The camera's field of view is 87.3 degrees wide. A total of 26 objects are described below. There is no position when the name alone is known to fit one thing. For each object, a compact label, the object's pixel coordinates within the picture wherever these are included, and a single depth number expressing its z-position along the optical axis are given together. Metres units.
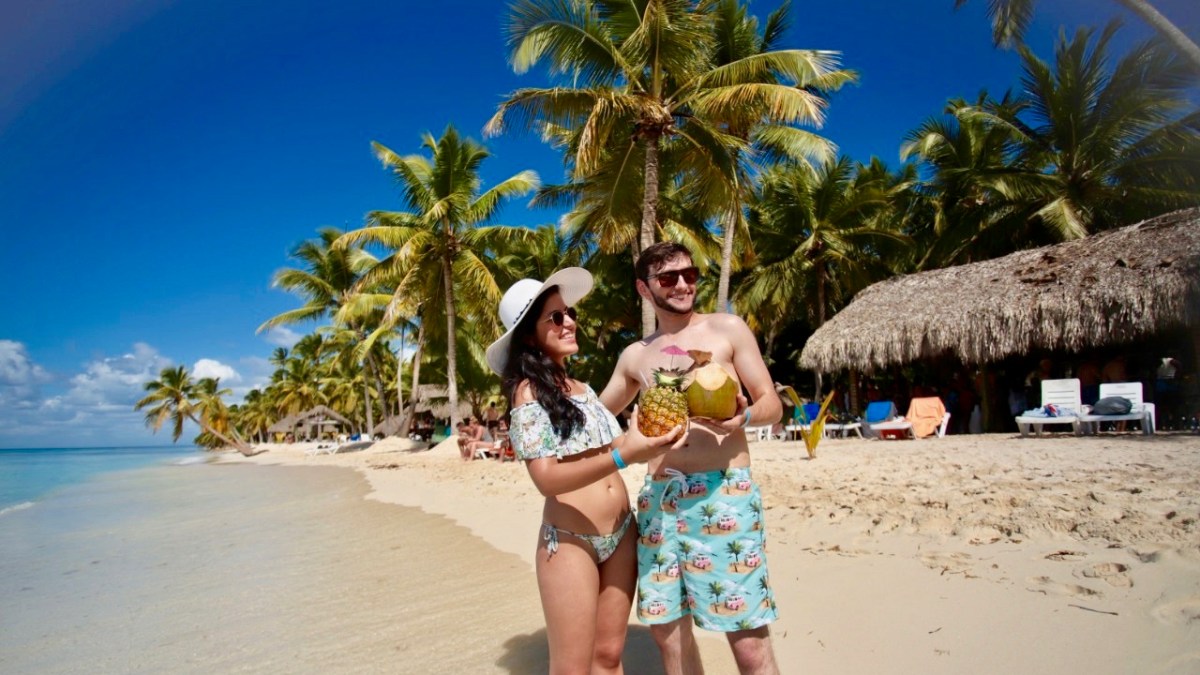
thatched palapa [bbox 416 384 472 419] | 33.88
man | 1.85
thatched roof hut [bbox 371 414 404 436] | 30.14
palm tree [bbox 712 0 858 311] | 15.06
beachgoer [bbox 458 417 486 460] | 15.24
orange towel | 11.91
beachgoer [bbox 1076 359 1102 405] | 12.06
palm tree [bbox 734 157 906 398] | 19.81
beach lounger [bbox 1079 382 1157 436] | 9.32
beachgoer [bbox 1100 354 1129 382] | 11.77
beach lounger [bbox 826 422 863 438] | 13.48
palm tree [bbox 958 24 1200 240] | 14.99
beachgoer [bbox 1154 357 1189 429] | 12.10
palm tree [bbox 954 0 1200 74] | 7.41
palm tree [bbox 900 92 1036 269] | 18.22
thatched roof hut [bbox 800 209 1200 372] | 10.52
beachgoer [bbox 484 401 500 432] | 19.86
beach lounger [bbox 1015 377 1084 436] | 10.02
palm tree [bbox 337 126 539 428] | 18.30
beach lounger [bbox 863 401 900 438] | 12.52
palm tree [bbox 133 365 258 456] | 42.56
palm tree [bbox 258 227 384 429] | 24.97
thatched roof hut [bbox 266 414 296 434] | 49.06
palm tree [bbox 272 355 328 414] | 51.28
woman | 1.71
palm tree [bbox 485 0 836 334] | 10.65
